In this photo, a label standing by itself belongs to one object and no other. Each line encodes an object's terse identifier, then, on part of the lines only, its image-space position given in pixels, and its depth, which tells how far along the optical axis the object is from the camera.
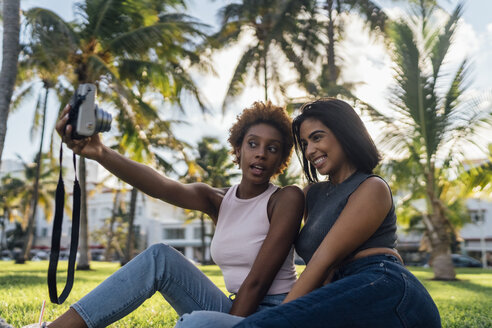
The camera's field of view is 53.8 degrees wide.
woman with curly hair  2.30
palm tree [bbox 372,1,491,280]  12.05
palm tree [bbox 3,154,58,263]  37.16
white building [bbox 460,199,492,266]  42.59
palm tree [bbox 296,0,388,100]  17.88
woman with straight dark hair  1.77
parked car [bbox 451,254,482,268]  33.06
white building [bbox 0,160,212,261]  51.62
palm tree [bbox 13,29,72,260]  11.36
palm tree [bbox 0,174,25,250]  39.88
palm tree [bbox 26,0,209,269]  12.67
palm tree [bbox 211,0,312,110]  18.16
